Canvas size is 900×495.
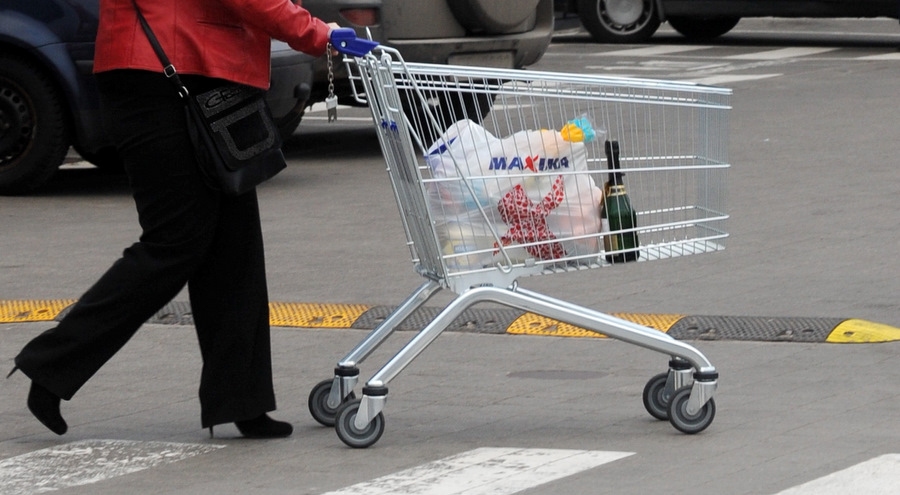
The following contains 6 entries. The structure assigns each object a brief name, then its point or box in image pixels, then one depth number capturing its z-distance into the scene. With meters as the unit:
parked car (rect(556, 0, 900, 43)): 40.47
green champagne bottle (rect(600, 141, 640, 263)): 10.44
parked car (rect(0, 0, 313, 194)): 20.97
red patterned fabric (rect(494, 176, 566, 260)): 10.25
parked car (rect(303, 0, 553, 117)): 24.77
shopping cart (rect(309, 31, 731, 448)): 10.11
